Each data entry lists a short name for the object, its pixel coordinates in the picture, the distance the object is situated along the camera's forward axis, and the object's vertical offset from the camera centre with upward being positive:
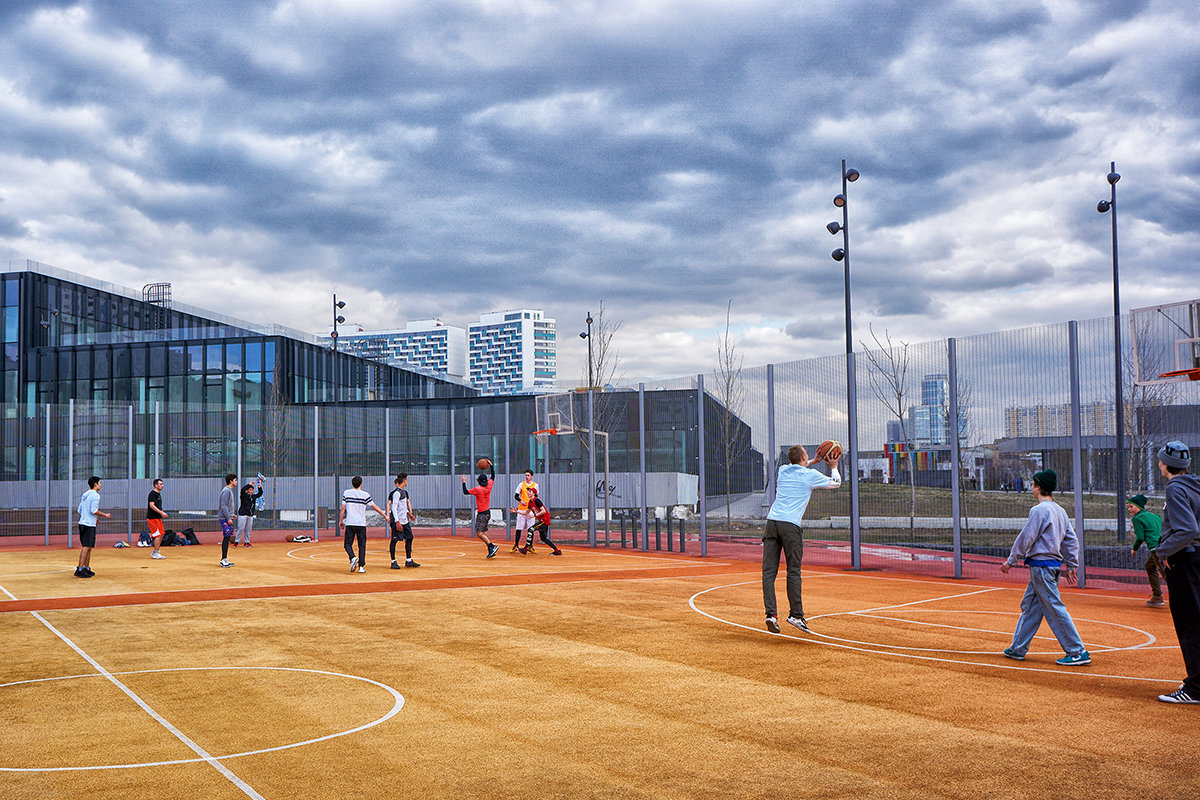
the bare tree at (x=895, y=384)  17.50 +1.09
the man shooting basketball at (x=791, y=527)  10.11 -0.89
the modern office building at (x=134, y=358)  48.94 +4.80
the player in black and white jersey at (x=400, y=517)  19.08 -1.38
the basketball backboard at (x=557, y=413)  26.67 +0.96
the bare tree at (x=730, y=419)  21.61 +0.59
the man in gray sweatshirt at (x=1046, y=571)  8.34 -1.14
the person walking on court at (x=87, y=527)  17.16 -1.33
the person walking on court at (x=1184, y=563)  6.94 -0.91
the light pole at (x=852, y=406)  18.33 +0.73
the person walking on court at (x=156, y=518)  21.25 -1.50
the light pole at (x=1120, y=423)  14.52 +0.26
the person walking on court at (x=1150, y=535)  12.42 -1.22
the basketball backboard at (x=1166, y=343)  12.65 +1.33
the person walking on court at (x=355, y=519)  17.93 -1.31
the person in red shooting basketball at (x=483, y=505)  21.41 -1.31
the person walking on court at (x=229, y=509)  22.84 -1.48
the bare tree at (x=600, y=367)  34.94 +2.87
